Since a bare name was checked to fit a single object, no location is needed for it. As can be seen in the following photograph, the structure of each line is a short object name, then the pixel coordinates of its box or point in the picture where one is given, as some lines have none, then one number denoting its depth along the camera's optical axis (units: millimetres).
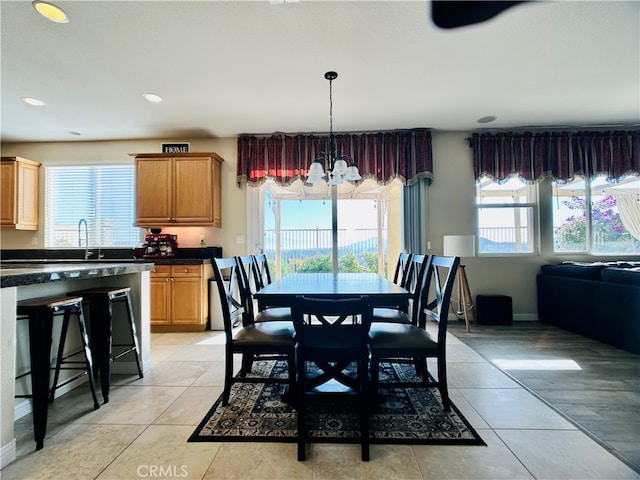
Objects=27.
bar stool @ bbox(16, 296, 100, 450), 1594
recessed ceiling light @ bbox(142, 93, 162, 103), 3219
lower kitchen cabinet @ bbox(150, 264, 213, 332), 3887
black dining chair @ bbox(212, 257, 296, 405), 1865
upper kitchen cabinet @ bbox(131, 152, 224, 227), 4137
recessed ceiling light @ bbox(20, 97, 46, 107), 3285
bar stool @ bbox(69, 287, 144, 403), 2084
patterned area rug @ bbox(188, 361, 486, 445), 1652
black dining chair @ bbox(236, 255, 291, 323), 2424
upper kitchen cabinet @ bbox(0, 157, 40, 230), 4238
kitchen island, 1473
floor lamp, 3756
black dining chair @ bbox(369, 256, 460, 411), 1775
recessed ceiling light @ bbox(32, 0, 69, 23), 2008
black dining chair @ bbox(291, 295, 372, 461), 1427
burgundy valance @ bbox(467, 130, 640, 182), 4156
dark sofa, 2885
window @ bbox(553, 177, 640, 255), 4262
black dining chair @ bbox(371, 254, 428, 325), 2275
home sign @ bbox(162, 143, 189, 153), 4410
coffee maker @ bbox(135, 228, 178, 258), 4184
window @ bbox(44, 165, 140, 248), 4547
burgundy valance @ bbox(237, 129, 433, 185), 4312
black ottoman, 4055
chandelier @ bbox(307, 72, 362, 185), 2590
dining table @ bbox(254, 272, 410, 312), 1766
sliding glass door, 5047
